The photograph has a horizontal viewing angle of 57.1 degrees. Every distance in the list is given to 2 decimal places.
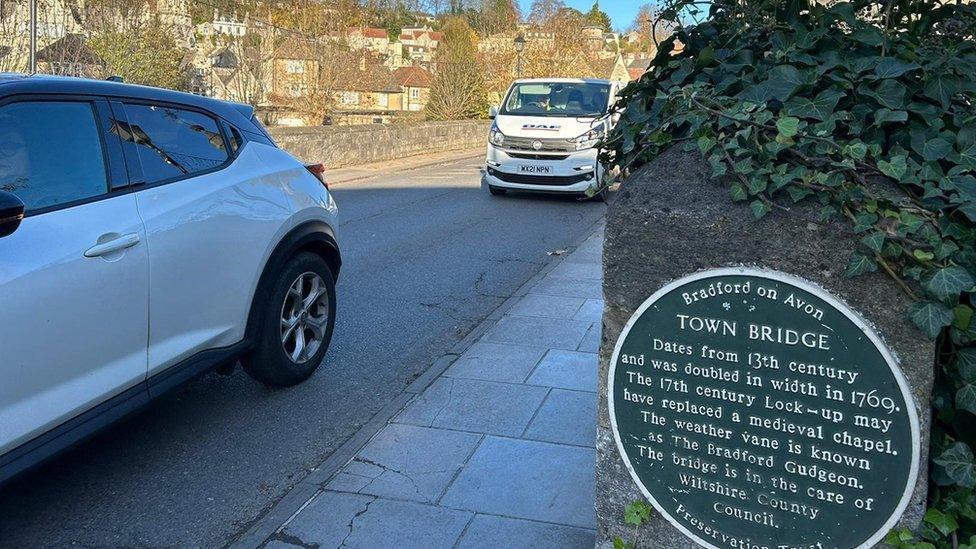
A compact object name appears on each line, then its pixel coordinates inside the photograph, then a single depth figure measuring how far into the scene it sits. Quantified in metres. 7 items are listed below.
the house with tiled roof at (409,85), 75.31
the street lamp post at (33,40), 12.84
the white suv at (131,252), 3.24
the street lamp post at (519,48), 34.36
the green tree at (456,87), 32.22
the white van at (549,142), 13.85
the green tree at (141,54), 16.34
